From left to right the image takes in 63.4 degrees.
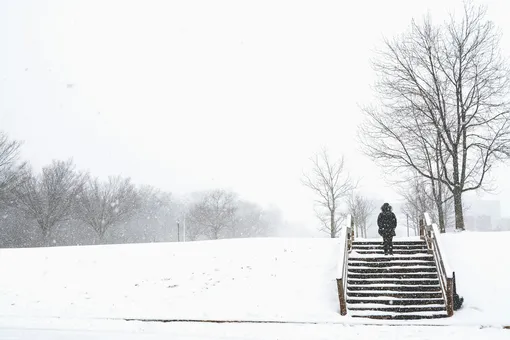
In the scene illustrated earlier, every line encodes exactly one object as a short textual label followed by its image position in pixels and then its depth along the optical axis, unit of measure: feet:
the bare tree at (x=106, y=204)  148.28
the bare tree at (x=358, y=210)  132.77
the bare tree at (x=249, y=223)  264.89
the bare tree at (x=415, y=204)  107.08
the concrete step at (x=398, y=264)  45.39
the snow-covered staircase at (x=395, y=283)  38.40
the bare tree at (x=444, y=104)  63.05
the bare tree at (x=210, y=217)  220.02
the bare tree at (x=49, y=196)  132.98
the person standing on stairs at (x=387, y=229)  47.42
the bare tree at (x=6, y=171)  112.98
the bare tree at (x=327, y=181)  103.30
